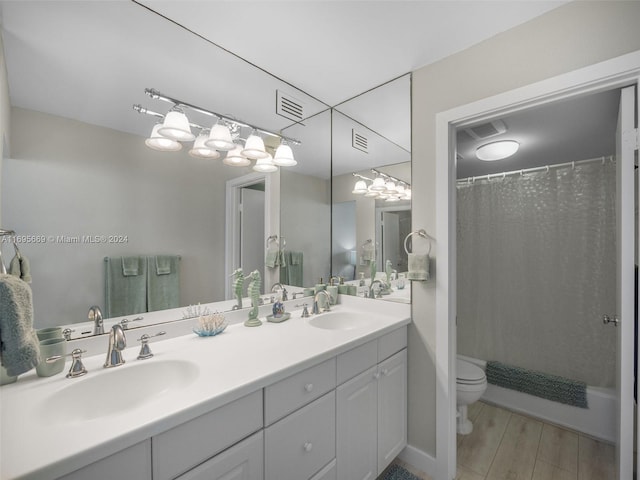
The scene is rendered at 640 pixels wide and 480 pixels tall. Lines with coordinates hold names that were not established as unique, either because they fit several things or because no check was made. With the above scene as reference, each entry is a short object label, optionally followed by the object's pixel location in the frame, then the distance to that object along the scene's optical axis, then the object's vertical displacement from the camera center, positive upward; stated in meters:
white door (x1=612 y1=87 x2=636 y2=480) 1.17 -0.15
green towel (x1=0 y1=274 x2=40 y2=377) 0.69 -0.23
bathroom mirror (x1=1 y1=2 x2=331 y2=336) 1.07 +0.36
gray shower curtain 2.20 -0.27
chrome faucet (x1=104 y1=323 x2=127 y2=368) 1.06 -0.41
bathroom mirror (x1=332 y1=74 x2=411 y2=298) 1.87 +0.44
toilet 1.99 -1.06
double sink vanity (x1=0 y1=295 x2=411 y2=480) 0.69 -0.52
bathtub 1.96 -1.27
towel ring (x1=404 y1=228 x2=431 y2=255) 1.67 +0.03
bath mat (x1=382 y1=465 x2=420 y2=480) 1.61 -1.35
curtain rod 2.22 +0.60
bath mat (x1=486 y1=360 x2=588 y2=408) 2.07 -1.12
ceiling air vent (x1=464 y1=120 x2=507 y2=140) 2.20 +0.88
